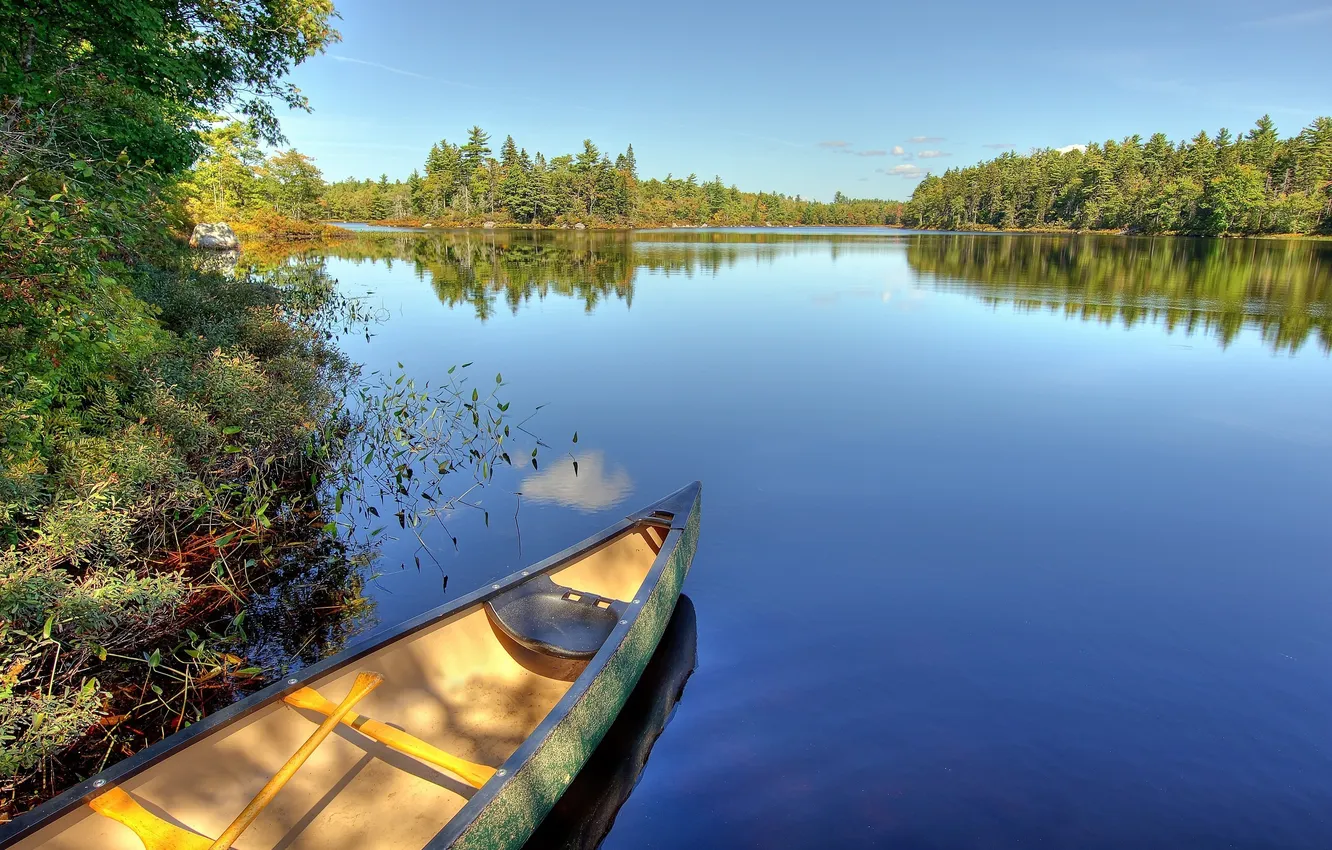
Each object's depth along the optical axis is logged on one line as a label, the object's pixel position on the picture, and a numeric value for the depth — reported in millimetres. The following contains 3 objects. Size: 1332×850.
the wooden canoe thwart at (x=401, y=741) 4000
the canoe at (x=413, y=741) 3464
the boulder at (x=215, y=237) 38906
